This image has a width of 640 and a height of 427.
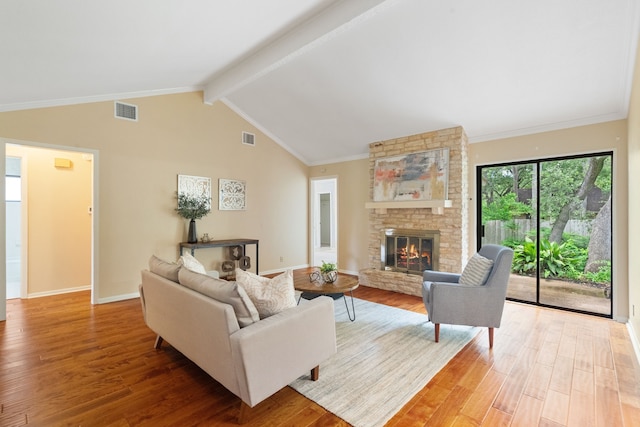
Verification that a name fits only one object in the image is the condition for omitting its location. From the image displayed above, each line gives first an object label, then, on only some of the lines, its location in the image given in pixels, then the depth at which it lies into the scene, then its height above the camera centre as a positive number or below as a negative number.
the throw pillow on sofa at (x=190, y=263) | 2.72 -0.49
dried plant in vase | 4.88 +0.02
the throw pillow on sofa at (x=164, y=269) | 2.53 -0.52
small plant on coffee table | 3.47 -0.73
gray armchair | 2.89 -0.88
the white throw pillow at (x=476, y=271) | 2.98 -0.62
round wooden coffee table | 3.16 -0.84
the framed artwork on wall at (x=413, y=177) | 4.70 +0.61
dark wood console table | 4.75 -0.55
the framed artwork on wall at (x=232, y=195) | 5.49 +0.32
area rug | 2.02 -1.33
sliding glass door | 3.81 -0.19
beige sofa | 1.76 -0.87
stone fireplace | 4.58 -0.18
